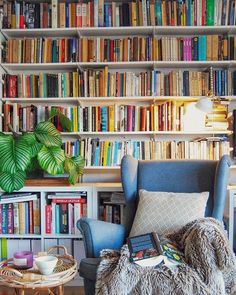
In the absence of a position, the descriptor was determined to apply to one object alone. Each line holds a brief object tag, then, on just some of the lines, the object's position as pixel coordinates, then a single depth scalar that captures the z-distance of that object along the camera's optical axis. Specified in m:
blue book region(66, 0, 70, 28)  2.88
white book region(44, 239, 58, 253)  2.62
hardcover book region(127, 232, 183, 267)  1.61
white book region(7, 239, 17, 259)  2.63
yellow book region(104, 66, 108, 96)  2.87
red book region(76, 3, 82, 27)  2.87
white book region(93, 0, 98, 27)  2.86
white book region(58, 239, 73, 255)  2.64
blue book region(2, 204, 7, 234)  2.63
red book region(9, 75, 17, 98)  2.90
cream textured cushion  1.97
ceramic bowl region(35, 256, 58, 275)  1.56
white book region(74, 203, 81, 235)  2.62
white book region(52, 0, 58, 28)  2.86
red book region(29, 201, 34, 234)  2.64
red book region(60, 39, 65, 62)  2.90
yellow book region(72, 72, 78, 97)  2.88
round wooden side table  1.50
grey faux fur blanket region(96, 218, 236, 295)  1.50
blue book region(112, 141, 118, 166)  2.87
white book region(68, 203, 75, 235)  2.62
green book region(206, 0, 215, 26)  2.83
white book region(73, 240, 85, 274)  2.63
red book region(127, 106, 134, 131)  2.89
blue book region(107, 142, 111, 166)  2.88
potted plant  2.25
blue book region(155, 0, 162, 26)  2.84
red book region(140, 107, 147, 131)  2.89
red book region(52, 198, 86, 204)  2.62
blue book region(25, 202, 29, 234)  2.64
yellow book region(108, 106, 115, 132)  2.88
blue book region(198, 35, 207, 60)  2.86
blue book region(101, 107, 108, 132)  2.89
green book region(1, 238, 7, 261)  2.64
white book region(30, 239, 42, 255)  2.64
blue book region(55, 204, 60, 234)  2.63
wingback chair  2.10
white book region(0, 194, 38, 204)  2.61
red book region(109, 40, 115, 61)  2.89
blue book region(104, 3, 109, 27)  2.87
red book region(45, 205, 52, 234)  2.62
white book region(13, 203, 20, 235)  2.63
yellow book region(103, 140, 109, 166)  2.88
